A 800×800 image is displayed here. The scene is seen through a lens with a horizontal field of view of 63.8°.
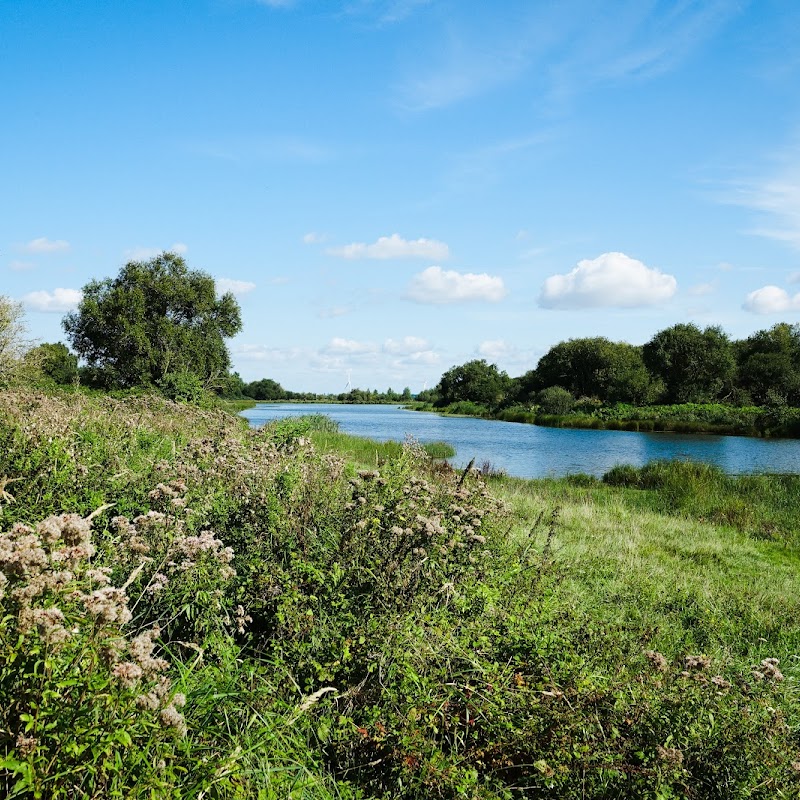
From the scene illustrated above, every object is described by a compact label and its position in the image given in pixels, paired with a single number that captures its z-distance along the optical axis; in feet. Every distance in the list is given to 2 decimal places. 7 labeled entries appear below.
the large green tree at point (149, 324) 128.57
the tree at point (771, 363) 193.16
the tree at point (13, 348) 77.51
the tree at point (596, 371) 207.41
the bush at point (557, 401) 207.41
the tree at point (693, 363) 200.03
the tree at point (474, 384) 320.70
